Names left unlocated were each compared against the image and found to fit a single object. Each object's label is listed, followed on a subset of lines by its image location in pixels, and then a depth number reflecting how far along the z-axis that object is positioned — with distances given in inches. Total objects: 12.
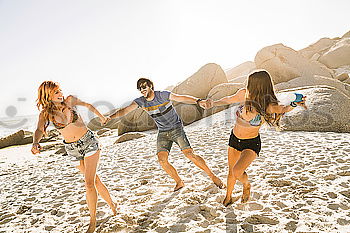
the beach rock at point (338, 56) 1059.2
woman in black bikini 122.0
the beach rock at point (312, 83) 484.5
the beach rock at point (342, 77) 687.1
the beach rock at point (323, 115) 305.1
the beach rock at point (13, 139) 549.3
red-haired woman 125.6
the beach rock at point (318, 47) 1354.6
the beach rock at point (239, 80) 703.7
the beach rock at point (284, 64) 549.3
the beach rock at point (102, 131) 591.3
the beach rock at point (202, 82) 542.9
